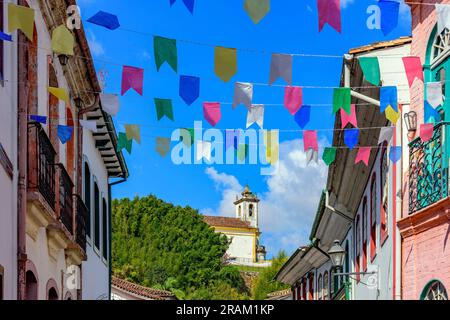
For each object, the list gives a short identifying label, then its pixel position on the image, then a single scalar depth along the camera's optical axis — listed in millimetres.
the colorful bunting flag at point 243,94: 9953
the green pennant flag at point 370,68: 9812
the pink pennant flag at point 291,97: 10305
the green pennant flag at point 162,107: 10039
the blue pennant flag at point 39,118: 11031
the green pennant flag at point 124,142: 11109
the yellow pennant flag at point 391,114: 10898
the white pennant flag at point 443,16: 8828
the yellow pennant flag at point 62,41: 8750
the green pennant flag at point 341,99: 10398
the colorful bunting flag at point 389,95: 10625
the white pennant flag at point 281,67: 9227
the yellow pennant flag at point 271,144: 11422
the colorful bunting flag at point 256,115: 10602
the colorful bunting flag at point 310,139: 11336
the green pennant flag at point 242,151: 11633
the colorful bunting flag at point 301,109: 10570
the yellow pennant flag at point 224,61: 9008
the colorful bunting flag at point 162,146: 11156
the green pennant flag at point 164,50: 8961
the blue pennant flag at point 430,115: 11586
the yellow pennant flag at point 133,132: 10898
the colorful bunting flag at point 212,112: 10570
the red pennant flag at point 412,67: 9945
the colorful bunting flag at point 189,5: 7875
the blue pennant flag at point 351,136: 11773
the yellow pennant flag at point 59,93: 9781
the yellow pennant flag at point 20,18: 8352
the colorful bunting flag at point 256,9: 7941
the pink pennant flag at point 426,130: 10738
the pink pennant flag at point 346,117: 10786
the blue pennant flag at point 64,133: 11055
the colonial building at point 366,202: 13578
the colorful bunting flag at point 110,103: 10484
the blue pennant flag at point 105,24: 8273
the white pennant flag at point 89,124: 11031
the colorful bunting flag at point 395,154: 12195
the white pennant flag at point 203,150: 11406
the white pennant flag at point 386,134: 11703
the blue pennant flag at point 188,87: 9734
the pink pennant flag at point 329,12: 8359
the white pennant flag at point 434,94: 10398
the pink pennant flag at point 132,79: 9625
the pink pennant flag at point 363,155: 11945
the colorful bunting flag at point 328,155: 12117
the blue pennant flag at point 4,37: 7895
